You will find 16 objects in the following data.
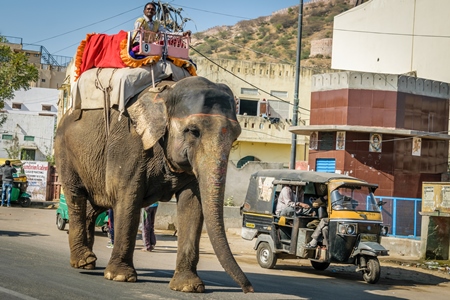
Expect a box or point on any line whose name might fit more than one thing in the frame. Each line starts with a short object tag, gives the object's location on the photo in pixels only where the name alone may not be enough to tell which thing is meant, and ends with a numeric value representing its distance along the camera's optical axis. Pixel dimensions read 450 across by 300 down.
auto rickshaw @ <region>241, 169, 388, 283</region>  14.70
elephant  8.78
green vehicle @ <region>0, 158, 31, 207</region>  32.53
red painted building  29.42
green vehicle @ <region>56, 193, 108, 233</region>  20.12
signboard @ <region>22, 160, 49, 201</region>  37.50
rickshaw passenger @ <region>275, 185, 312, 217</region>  15.71
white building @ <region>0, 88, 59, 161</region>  59.81
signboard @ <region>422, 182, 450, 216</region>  18.95
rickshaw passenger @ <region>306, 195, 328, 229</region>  15.47
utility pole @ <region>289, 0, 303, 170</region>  27.10
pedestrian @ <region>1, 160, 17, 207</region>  30.84
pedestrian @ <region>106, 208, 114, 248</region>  17.03
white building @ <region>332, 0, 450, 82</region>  36.31
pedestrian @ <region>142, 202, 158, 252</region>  17.50
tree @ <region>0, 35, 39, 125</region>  36.97
